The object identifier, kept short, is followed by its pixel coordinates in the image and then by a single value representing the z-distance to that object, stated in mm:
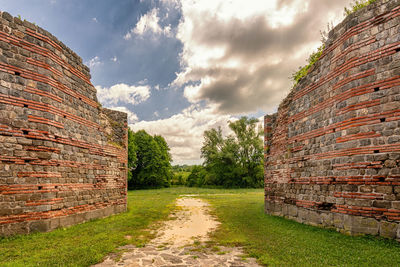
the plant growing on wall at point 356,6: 9012
